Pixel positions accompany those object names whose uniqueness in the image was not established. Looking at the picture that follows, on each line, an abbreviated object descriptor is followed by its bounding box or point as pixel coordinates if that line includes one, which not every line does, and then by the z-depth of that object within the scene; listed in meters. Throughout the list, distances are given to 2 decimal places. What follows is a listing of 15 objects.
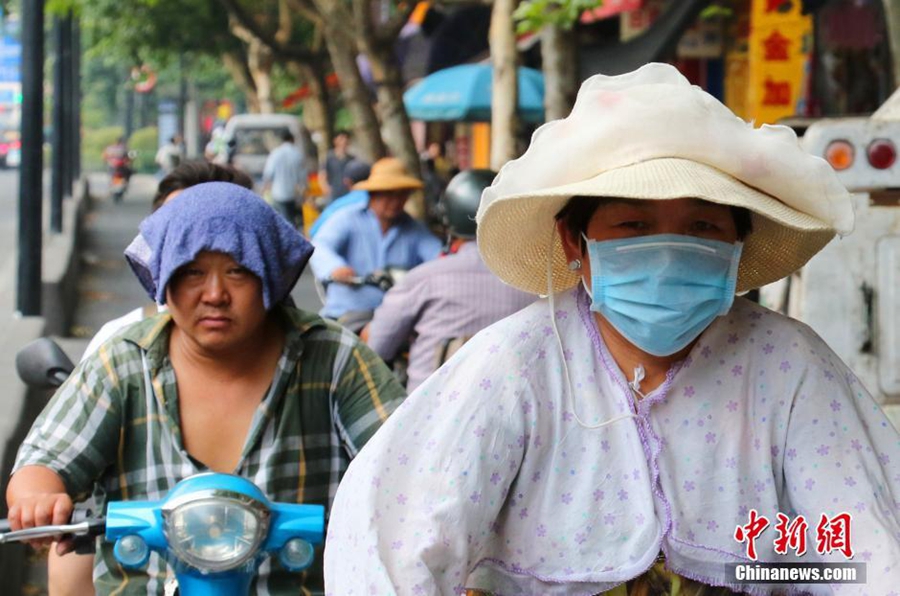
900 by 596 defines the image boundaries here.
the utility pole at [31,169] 10.69
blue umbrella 19.58
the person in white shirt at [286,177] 24.52
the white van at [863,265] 6.43
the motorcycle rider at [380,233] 8.63
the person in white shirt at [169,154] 38.87
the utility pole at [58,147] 16.80
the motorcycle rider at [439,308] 6.08
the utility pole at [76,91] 24.77
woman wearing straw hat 2.38
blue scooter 2.69
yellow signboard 14.95
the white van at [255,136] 31.34
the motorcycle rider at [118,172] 36.16
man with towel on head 3.35
